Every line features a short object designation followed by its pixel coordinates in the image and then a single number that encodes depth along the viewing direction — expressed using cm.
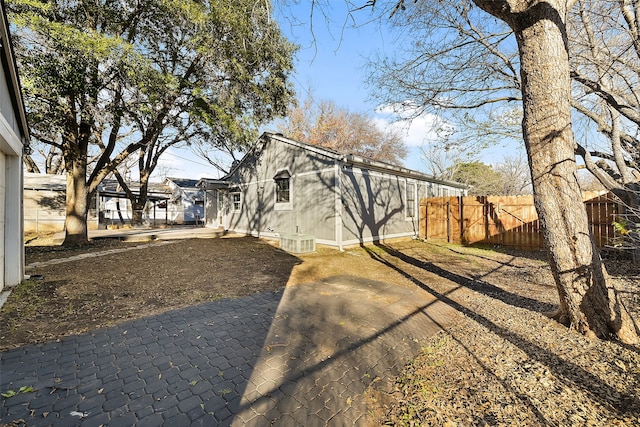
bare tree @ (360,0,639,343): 328
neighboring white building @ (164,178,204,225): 2761
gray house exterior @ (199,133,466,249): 1025
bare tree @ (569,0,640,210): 563
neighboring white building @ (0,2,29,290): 453
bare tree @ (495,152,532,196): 2456
